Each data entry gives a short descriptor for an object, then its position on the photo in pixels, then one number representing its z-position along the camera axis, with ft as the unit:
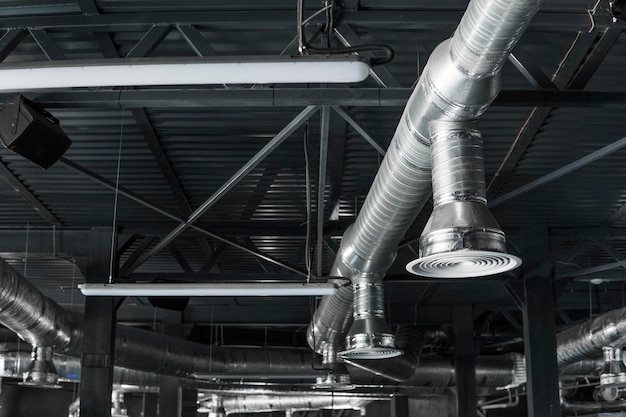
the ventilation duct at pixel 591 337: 42.86
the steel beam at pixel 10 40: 20.81
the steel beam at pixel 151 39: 20.98
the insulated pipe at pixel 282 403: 79.30
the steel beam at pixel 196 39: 20.88
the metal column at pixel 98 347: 34.63
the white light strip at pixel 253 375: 43.27
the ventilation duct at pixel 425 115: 14.28
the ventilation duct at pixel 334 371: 41.70
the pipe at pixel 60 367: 55.11
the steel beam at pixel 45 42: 21.26
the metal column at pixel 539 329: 36.37
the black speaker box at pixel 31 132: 20.89
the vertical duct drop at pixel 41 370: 37.96
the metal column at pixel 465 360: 55.31
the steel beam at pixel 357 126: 23.81
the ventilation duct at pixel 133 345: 32.83
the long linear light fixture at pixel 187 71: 14.80
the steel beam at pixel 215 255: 40.14
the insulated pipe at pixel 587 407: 70.74
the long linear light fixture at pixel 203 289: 26.05
